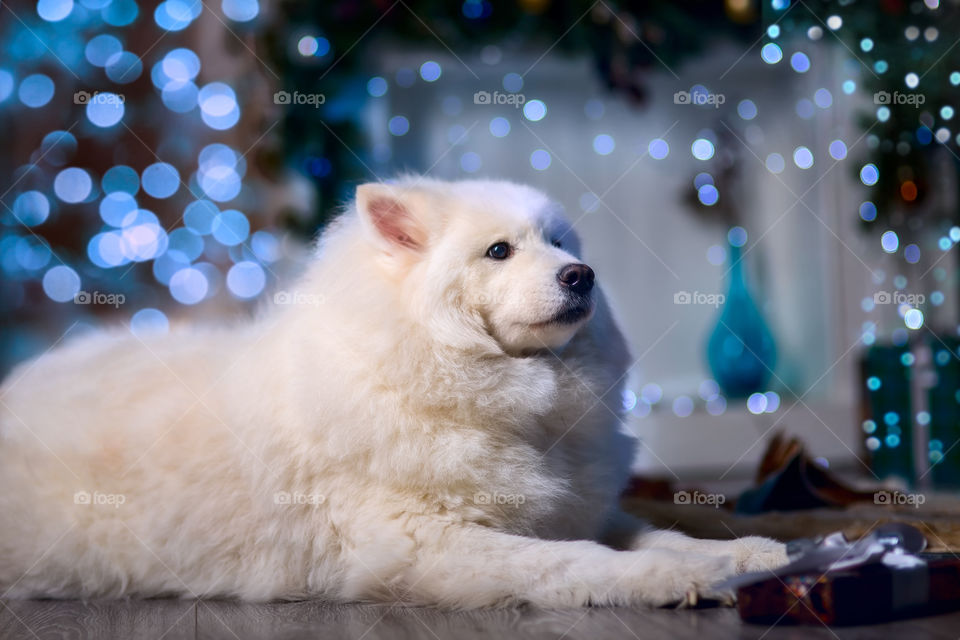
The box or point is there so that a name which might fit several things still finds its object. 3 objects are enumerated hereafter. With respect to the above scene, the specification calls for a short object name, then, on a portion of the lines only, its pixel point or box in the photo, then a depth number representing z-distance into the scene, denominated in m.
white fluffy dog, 1.59
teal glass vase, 4.25
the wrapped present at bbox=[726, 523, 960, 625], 1.31
